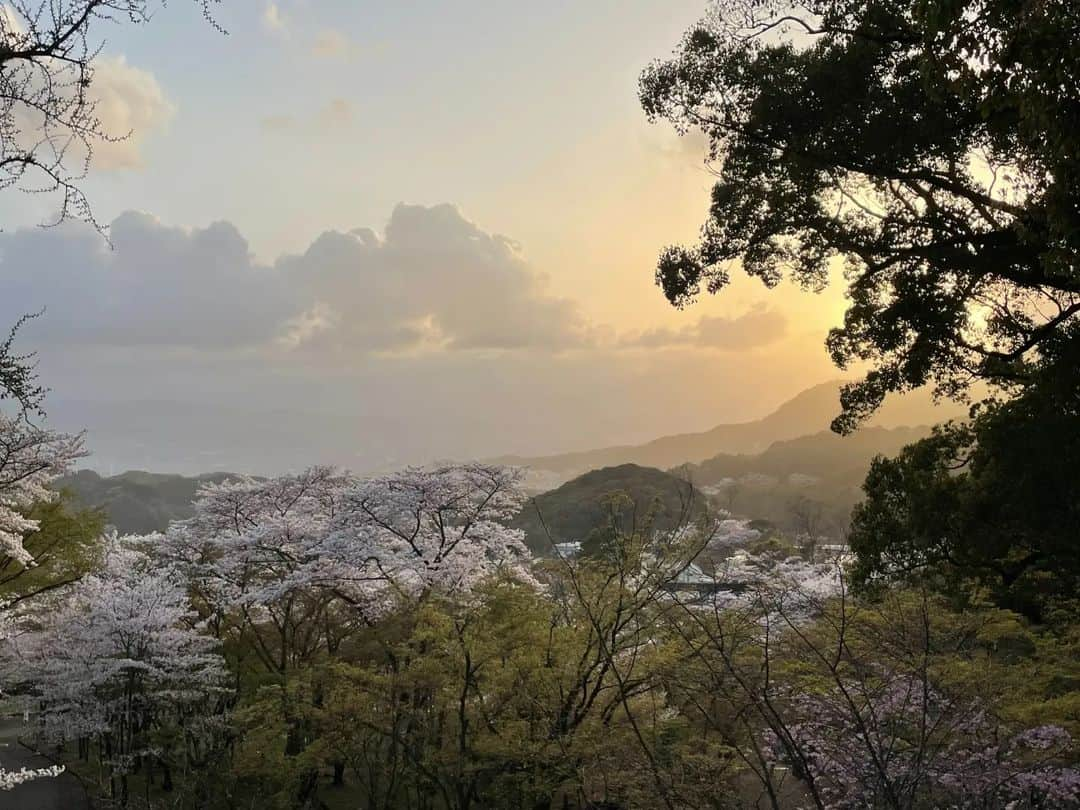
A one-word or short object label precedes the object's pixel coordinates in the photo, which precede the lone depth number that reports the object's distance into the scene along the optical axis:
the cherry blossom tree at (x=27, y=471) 13.09
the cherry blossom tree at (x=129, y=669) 14.95
